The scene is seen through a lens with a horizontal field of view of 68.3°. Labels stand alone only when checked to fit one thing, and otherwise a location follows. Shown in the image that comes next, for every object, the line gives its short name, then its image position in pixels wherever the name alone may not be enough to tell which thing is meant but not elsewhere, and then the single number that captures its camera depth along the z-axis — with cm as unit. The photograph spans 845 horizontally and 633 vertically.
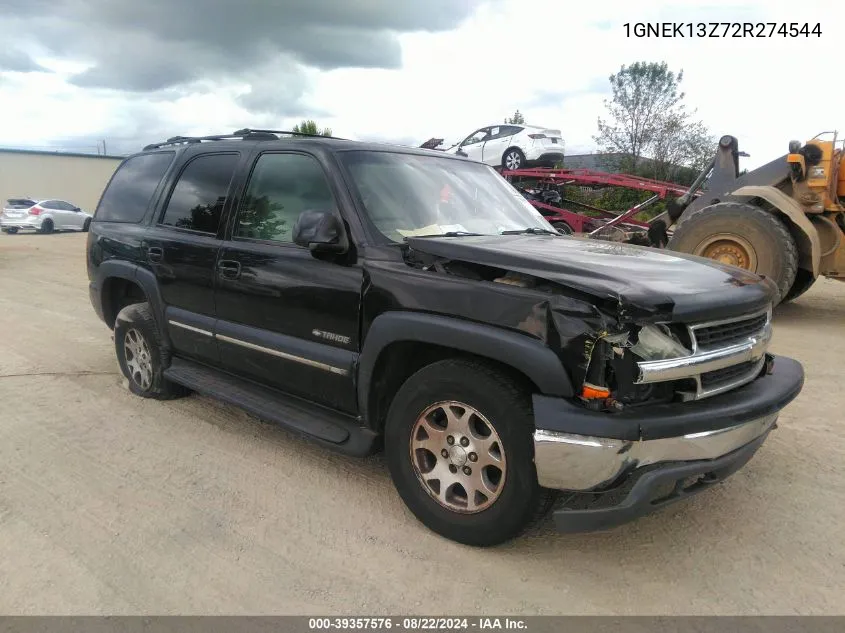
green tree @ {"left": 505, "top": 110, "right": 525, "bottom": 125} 3862
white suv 1709
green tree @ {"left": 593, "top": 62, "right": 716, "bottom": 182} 2914
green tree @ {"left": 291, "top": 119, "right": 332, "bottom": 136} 3541
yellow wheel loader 767
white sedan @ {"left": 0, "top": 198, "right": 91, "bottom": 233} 2614
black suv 251
